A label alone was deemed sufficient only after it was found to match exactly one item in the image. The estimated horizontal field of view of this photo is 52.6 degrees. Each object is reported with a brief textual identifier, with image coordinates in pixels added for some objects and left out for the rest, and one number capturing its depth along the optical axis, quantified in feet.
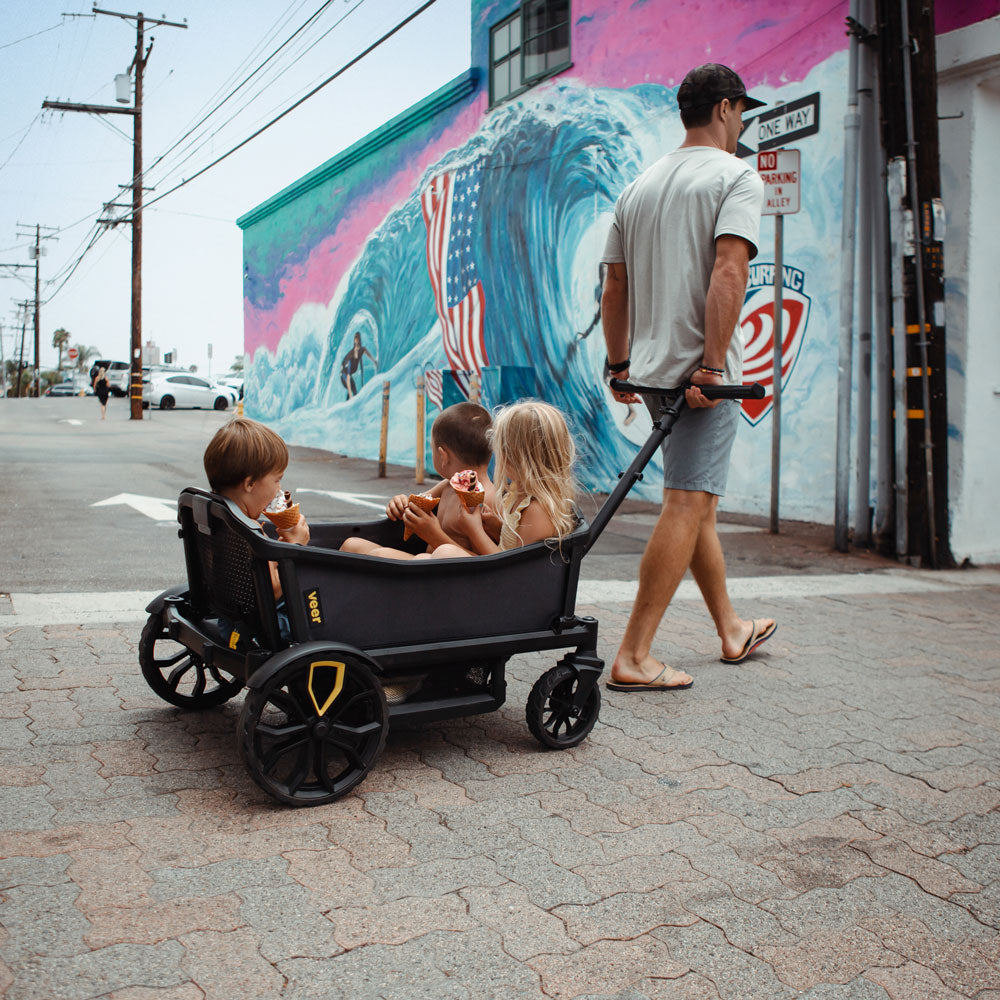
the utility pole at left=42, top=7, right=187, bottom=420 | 92.22
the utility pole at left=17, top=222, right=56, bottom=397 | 224.33
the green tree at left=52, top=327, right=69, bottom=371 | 407.15
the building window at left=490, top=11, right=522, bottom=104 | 40.27
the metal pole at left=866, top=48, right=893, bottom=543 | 22.08
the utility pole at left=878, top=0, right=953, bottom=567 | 20.95
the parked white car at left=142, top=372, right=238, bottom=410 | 119.03
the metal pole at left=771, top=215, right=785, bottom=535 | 24.25
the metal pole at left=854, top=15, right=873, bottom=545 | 22.39
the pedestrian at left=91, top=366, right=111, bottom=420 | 89.66
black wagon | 8.46
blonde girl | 10.21
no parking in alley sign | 23.32
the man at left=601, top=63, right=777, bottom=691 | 11.69
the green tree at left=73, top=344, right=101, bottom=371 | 294.25
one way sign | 24.77
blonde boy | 9.57
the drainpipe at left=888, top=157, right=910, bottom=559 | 21.24
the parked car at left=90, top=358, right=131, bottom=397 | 143.43
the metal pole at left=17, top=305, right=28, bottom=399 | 286.27
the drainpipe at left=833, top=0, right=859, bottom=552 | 22.50
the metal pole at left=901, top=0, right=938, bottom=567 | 20.86
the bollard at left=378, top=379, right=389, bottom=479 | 43.55
